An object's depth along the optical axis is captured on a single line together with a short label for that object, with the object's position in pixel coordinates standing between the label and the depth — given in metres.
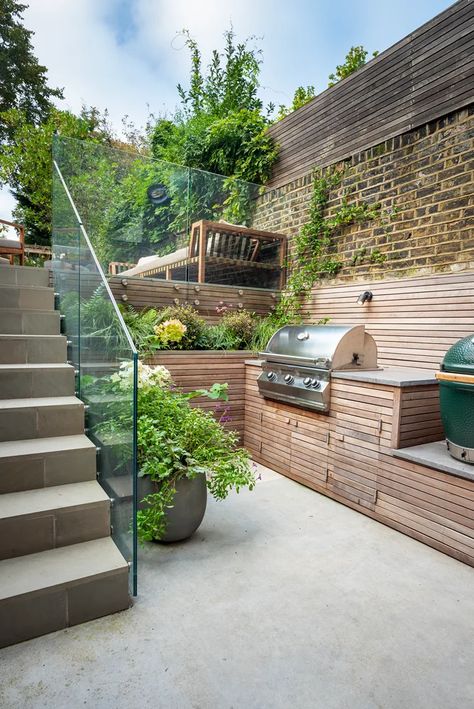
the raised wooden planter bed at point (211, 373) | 4.12
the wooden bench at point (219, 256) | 4.88
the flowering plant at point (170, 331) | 4.15
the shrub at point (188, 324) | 4.36
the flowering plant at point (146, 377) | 2.08
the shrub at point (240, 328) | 4.79
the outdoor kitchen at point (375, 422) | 2.53
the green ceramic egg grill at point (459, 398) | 2.46
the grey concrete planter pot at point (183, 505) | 2.46
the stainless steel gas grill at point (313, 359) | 3.35
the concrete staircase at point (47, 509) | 1.77
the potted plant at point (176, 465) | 2.34
